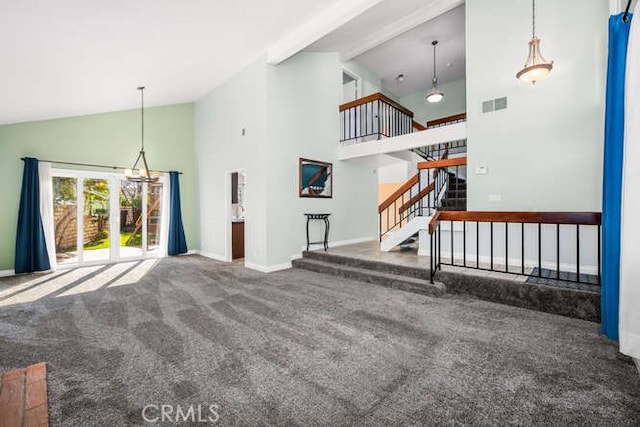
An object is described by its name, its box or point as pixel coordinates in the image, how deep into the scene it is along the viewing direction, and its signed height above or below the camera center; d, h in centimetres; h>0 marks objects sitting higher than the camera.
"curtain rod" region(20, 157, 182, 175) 543 +93
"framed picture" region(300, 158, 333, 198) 588 +62
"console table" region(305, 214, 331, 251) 584 -29
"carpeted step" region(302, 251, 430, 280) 407 -99
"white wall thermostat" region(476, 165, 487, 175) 438 +56
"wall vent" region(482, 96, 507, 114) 421 +154
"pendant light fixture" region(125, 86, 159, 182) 532 +83
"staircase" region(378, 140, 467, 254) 509 +32
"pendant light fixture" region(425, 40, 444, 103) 696 +277
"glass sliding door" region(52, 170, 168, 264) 580 -20
